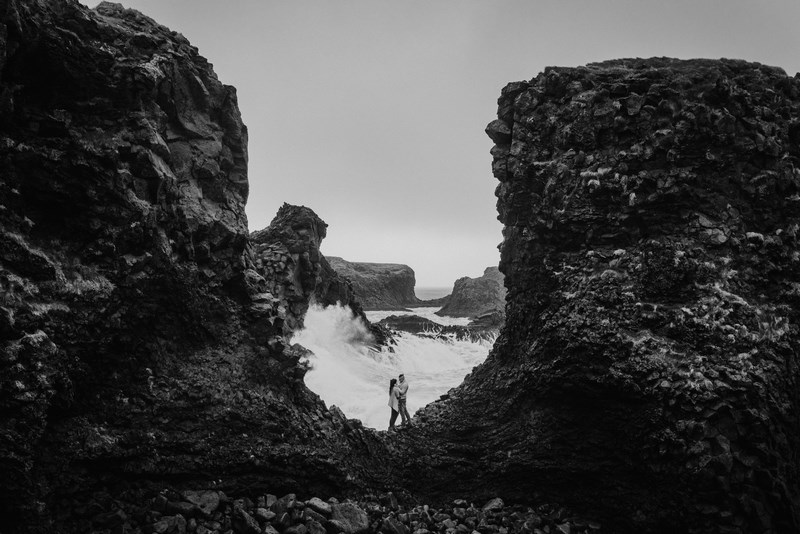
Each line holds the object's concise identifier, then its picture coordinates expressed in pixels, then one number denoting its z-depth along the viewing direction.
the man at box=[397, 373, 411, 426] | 12.98
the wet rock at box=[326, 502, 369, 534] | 7.69
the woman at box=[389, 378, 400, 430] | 13.49
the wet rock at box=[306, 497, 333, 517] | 7.94
